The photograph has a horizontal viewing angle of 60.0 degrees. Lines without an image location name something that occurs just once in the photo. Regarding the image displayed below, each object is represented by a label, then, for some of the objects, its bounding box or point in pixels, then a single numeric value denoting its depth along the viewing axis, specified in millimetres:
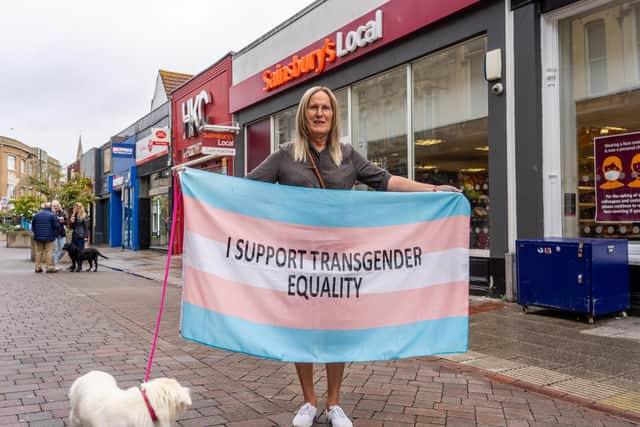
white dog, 2635
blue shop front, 26344
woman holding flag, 3381
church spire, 59391
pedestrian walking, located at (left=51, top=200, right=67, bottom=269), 15246
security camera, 8273
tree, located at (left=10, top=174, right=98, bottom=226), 21328
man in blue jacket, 14414
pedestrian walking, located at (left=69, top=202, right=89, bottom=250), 15375
